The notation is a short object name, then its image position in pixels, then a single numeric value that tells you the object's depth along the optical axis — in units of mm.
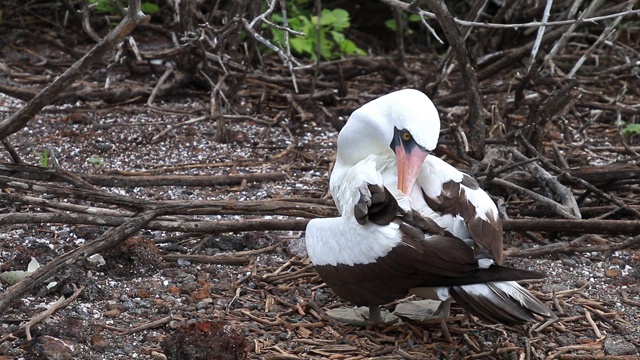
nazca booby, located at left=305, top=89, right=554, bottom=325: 6496
